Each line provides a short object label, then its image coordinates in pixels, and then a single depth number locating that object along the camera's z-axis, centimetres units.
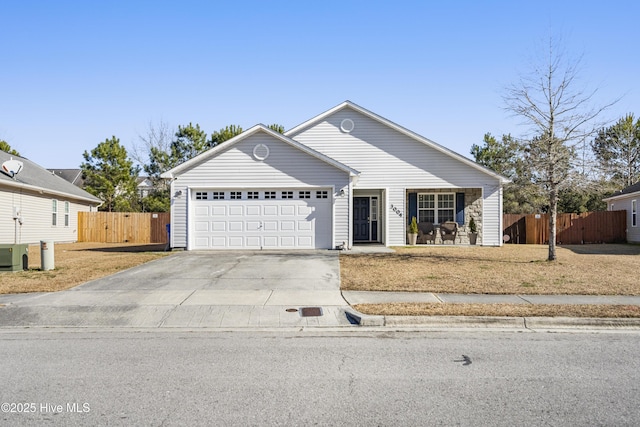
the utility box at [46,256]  1382
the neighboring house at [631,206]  2561
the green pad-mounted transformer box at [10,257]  1343
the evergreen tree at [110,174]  3675
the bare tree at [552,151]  1538
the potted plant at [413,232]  2186
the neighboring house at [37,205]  2205
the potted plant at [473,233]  2212
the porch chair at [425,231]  2253
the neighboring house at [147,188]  4149
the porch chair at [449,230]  2214
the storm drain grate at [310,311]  871
